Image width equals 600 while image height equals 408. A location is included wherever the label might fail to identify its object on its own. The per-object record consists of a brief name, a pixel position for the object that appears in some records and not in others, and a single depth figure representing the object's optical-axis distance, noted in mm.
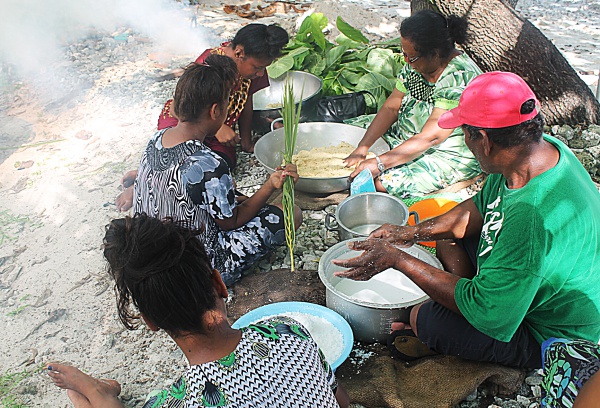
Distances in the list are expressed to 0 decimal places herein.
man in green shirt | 1739
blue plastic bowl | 2321
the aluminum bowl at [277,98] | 4301
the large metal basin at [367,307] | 2314
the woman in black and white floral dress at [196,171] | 2430
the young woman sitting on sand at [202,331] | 1311
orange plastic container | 3195
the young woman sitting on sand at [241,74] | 3504
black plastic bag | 4305
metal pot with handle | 3086
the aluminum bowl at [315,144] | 3408
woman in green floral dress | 3115
